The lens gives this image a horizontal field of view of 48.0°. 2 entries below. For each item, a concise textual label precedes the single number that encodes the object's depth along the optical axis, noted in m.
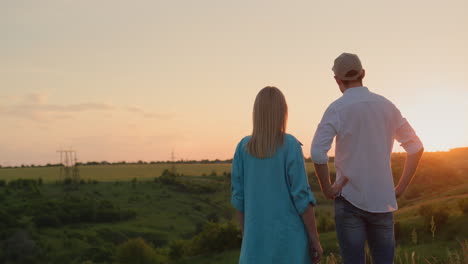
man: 4.76
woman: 4.97
